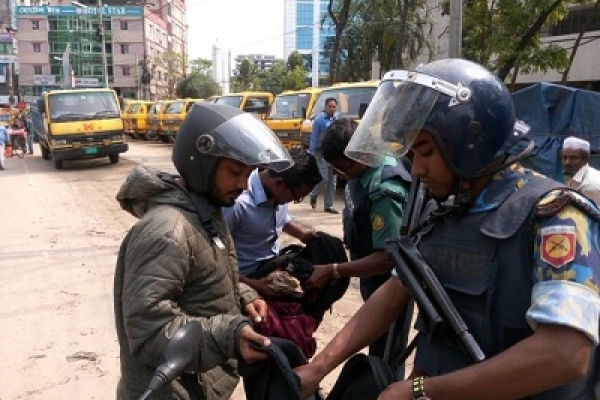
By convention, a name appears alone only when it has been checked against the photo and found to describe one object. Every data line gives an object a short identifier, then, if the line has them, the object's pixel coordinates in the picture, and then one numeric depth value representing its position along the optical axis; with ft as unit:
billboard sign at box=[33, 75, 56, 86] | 208.13
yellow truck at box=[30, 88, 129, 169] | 47.24
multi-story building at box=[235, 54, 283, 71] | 403.44
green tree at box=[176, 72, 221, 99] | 173.99
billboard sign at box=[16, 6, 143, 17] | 207.41
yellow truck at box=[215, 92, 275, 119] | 54.19
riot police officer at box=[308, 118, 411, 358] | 8.46
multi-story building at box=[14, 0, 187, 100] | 209.56
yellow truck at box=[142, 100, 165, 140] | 78.23
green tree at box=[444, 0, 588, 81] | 35.09
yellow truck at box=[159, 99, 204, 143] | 69.41
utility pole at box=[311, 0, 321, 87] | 171.29
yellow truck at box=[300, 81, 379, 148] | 33.03
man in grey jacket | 5.34
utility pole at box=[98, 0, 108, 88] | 107.55
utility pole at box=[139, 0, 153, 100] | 186.41
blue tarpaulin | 23.40
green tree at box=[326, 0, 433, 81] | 84.28
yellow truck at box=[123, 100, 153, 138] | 85.46
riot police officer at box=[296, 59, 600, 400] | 3.84
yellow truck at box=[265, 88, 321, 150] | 38.52
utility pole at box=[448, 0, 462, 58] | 26.40
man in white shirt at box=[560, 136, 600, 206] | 16.61
